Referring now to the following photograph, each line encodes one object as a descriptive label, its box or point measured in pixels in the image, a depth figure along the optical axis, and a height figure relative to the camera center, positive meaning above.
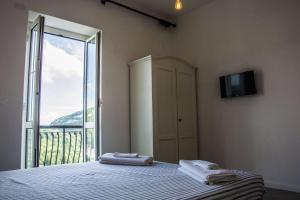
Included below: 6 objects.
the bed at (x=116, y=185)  1.20 -0.34
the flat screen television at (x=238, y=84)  3.30 +0.54
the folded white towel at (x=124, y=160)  2.05 -0.30
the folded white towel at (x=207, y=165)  1.59 -0.28
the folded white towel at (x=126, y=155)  2.14 -0.27
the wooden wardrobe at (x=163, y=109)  3.40 +0.22
